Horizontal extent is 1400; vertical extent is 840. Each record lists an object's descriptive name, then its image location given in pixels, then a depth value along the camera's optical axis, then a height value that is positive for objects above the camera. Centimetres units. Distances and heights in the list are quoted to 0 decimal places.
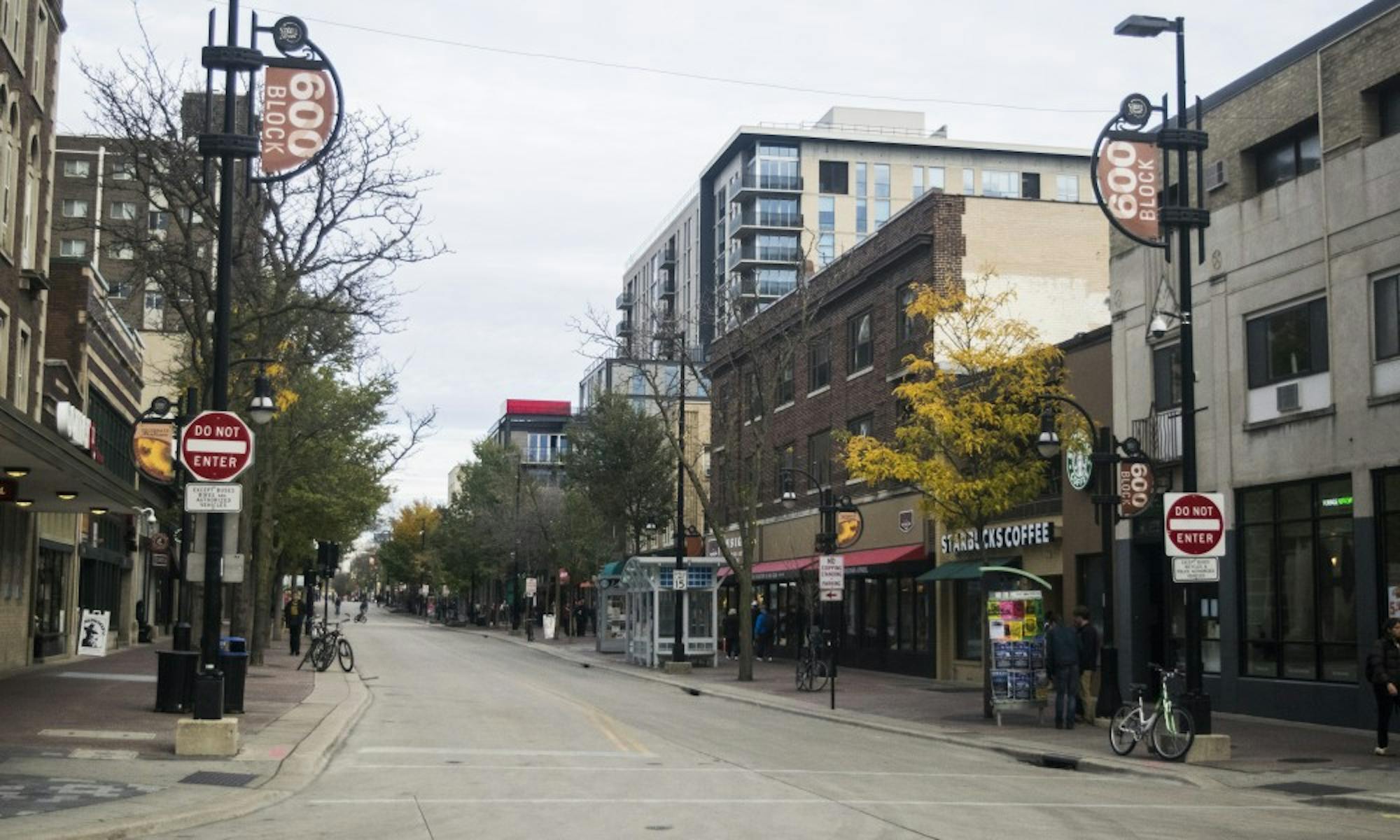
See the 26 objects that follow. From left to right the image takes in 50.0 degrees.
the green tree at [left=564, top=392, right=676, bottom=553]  6231 +530
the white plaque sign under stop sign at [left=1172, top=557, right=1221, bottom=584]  1881 +36
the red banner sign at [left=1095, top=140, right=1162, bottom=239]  2011 +552
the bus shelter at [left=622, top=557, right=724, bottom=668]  4362 -42
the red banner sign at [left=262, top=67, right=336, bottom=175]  1755 +554
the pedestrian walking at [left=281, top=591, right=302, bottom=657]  4341 -101
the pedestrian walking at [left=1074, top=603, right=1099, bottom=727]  2334 -92
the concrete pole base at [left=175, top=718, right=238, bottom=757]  1662 -170
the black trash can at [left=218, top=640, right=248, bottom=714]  2186 -135
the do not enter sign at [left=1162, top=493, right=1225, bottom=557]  1905 +91
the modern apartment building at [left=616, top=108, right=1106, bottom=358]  9719 +2692
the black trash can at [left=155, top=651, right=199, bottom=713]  2175 -139
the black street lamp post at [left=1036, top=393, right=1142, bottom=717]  2291 +152
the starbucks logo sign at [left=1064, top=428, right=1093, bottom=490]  2742 +268
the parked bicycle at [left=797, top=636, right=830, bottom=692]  3331 -167
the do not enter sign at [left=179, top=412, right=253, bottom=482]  1689 +157
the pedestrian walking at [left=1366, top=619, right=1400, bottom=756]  1834 -92
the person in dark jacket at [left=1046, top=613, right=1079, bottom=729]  2288 -107
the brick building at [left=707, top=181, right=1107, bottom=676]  3956 +697
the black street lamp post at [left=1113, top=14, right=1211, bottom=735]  1902 +442
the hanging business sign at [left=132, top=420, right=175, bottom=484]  2745 +249
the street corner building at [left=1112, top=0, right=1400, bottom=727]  2269 +365
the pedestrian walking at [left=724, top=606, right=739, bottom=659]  5066 -150
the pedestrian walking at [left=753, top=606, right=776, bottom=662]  4822 -129
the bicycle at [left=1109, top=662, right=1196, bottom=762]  1867 -164
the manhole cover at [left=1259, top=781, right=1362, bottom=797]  1602 -205
